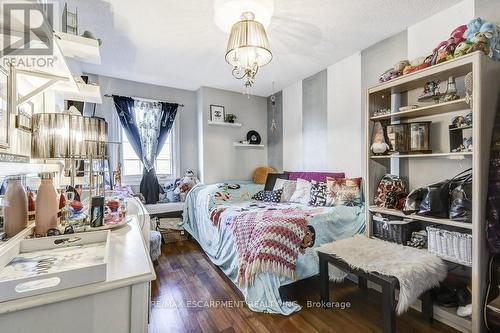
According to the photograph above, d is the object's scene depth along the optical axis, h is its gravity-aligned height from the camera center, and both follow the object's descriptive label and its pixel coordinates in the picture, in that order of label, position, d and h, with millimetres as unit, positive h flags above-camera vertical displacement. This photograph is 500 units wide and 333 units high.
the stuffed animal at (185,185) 3695 -300
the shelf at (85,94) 1522 +494
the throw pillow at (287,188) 3087 -301
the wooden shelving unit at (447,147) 1426 +132
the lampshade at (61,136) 1080 +149
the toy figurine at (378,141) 2068 +221
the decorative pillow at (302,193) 2857 -341
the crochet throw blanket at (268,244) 1796 -634
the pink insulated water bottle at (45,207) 996 -174
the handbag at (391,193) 2017 -250
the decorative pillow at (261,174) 3908 -138
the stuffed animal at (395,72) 1963 +811
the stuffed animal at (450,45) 1625 +855
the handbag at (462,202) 1538 -247
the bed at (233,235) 1827 -682
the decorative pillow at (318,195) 2664 -339
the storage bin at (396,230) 1904 -543
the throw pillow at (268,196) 3127 -413
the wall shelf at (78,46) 1223 +671
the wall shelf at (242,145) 3918 +358
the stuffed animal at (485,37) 1478 +826
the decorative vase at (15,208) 926 -167
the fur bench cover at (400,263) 1424 -665
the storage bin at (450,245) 1524 -549
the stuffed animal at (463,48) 1511 +771
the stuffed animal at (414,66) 1835 +803
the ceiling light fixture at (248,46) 1529 +798
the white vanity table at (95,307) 574 -377
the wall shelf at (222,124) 3712 +690
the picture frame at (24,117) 1018 +231
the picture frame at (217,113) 3746 +864
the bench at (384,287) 1399 -836
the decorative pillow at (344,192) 2504 -289
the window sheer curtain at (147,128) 3375 +578
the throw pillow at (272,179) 3488 -200
